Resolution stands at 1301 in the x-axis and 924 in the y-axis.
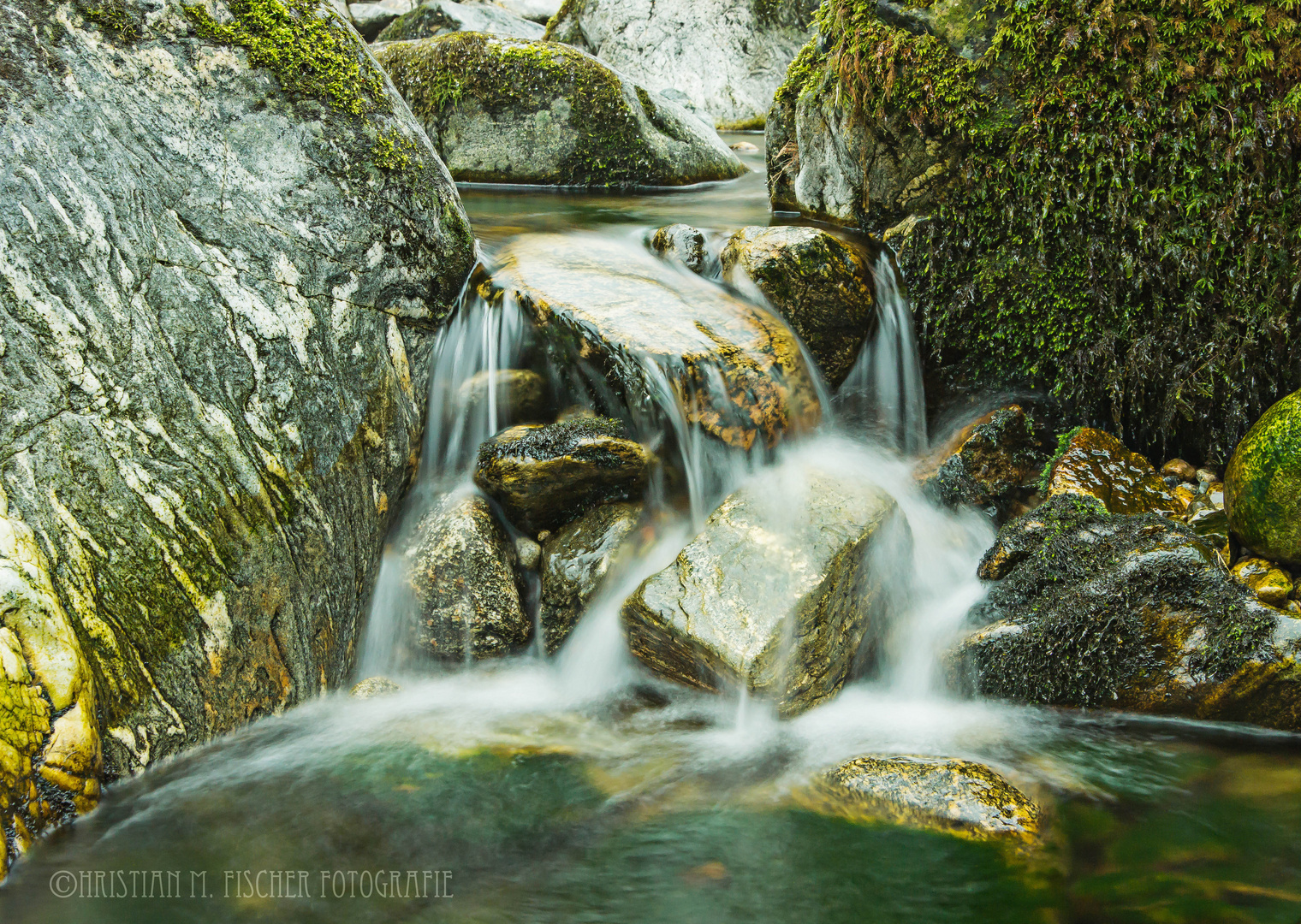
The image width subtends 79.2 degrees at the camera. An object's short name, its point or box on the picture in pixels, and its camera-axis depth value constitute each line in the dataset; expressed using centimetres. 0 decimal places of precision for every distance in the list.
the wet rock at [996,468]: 475
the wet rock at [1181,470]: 450
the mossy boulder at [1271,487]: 379
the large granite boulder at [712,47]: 1546
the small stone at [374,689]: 389
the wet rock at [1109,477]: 426
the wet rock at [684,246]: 577
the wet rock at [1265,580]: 377
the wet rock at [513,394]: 474
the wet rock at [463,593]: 416
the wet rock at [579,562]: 424
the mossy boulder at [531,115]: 895
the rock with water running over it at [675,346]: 450
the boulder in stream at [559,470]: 428
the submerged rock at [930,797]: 287
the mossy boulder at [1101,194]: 414
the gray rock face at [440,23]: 1365
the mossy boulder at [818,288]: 523
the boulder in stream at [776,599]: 363
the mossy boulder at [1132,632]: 332
